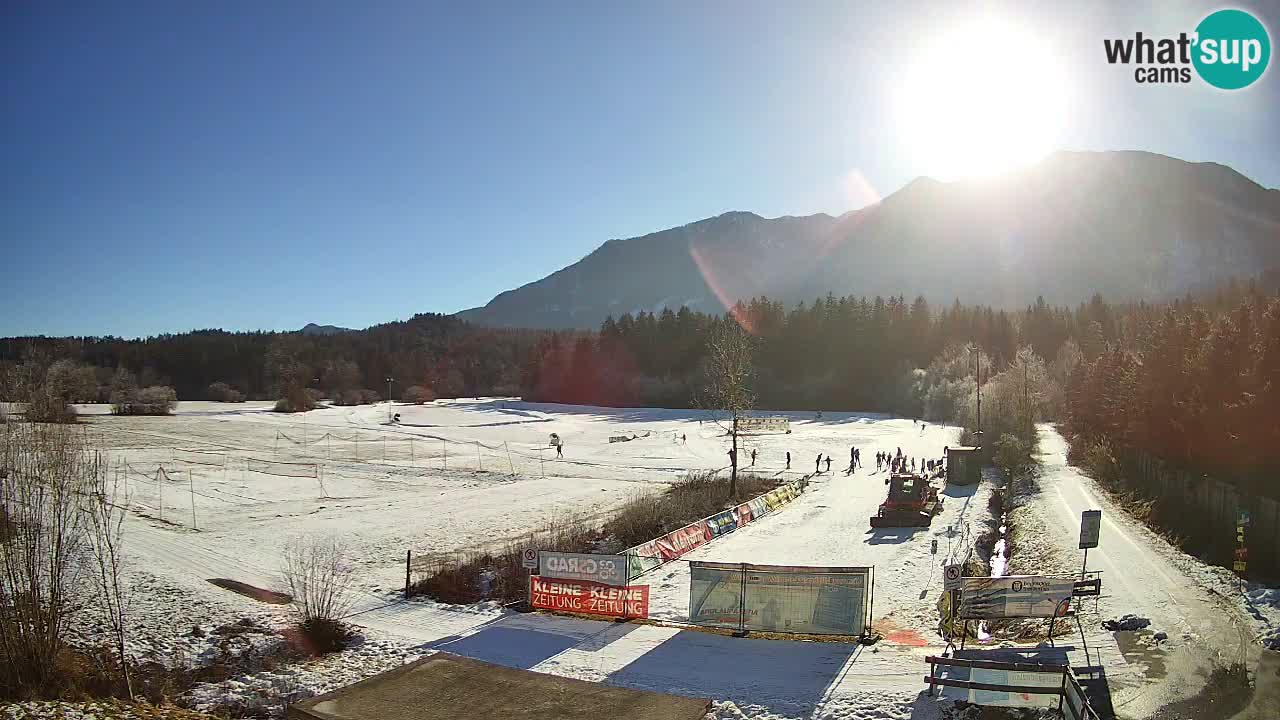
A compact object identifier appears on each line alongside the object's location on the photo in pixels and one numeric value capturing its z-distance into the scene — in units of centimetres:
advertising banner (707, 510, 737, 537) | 3005
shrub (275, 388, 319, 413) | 11455
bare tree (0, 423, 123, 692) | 1212
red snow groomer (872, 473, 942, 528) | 3200
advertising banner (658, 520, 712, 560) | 2548
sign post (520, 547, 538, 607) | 2086
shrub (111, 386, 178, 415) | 10125
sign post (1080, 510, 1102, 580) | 2023
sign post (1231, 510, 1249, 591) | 1872
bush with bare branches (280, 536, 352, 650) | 1686
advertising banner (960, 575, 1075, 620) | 1689
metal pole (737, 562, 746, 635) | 1778
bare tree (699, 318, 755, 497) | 4075
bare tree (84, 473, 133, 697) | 1351
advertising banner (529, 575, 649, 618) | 1916
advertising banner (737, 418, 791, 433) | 7893
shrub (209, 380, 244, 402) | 13912
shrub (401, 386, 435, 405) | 14225
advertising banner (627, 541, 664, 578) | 2041
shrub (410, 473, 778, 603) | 2145
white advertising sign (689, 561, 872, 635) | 1709
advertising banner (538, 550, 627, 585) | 1947
